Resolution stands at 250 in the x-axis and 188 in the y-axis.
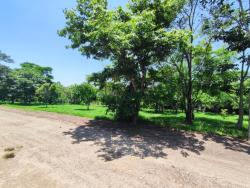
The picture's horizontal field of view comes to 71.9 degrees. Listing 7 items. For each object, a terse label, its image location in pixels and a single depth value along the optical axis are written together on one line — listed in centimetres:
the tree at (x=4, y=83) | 3331
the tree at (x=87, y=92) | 2392
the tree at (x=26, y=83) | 3216
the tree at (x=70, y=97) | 4987
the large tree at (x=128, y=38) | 838
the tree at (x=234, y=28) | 843
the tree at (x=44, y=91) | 2671
